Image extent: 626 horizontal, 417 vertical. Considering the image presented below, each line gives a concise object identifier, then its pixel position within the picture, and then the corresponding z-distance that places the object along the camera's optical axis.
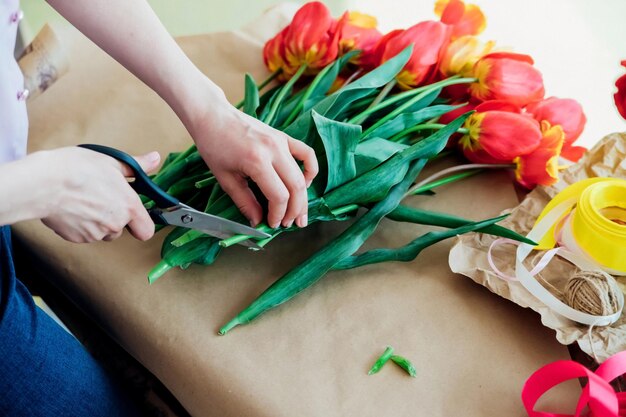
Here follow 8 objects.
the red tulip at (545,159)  0.72
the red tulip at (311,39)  0.84
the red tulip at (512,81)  0.75
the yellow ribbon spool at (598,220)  0.62
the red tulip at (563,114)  0.75
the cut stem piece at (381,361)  0.59
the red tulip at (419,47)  0.78
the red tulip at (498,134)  0.71
